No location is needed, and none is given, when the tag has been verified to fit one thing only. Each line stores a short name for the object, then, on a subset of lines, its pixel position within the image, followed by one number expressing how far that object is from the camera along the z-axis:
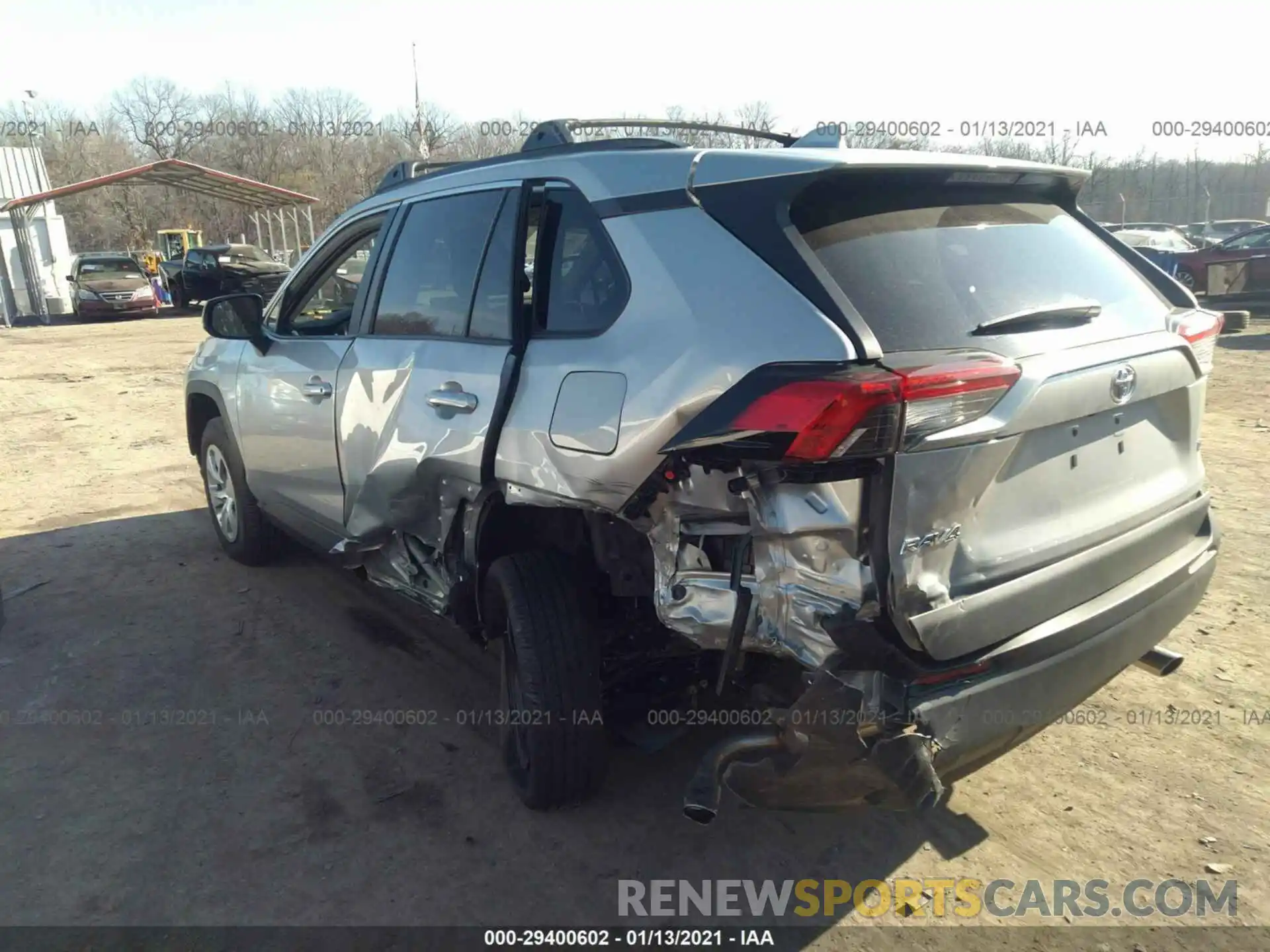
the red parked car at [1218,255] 17.53
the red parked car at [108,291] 24.19
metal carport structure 23.59
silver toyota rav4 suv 2.06
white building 26.12
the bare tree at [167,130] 50.47
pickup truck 22.89
